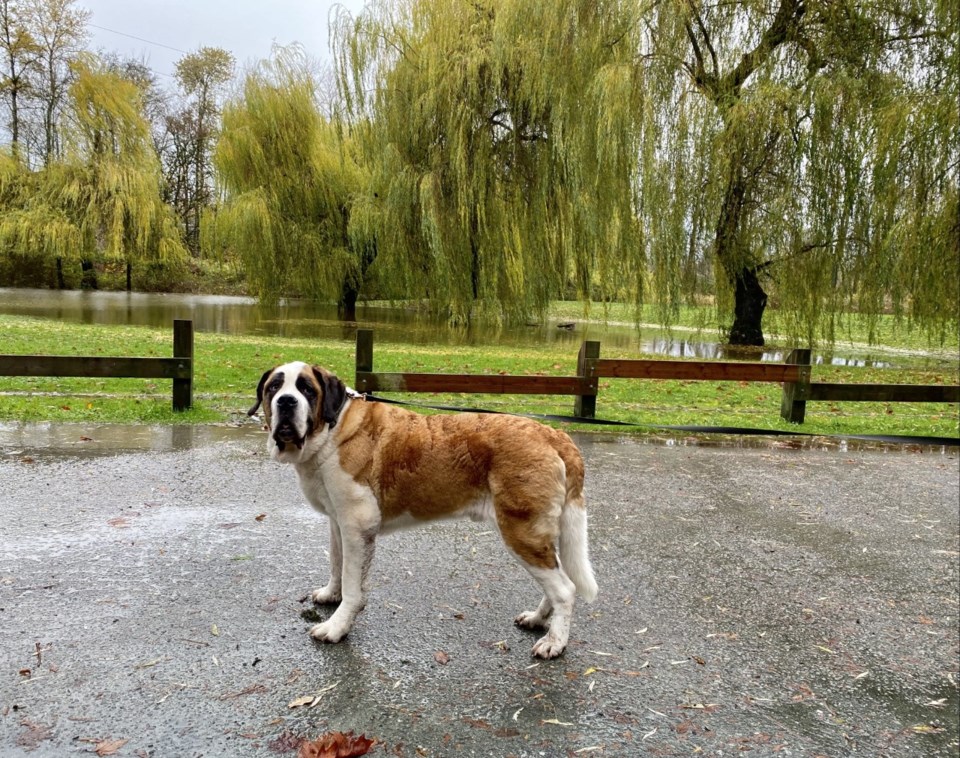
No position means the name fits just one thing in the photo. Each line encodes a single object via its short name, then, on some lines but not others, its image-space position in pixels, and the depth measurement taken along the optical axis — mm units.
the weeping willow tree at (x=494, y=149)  13680
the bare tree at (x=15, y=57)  32750
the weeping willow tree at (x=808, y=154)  11211
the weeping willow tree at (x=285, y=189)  23891
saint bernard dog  3256
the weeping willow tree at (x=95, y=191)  29469
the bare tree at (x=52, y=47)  33156
